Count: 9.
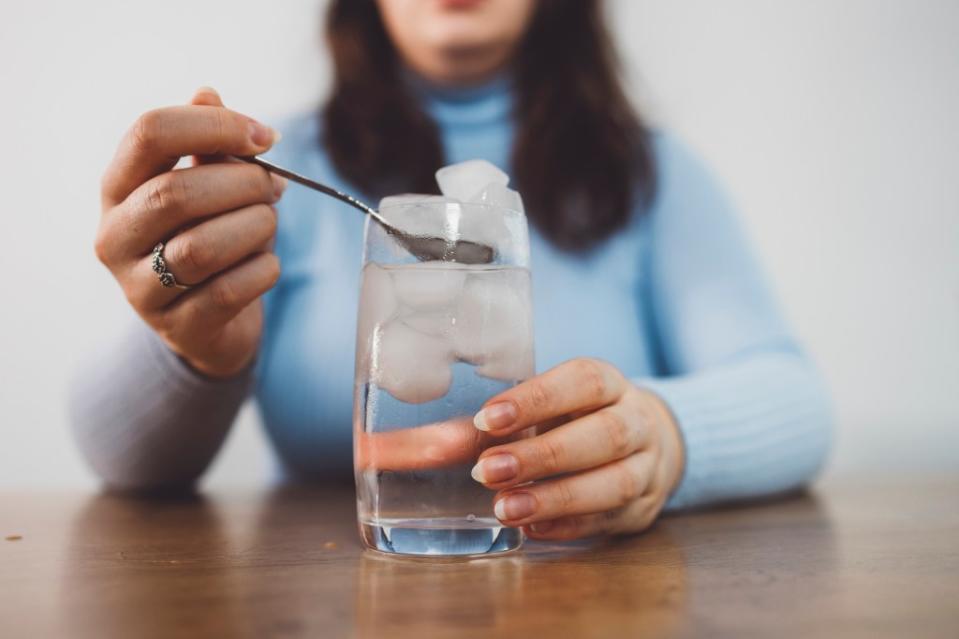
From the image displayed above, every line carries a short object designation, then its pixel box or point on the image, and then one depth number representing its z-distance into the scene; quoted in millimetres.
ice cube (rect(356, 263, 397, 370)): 616
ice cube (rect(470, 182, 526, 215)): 653
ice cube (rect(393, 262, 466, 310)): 598
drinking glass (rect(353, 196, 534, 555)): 596
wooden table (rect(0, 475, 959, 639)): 439
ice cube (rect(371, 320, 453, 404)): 597
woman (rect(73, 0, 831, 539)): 661
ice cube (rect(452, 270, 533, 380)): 601
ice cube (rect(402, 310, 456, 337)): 599
